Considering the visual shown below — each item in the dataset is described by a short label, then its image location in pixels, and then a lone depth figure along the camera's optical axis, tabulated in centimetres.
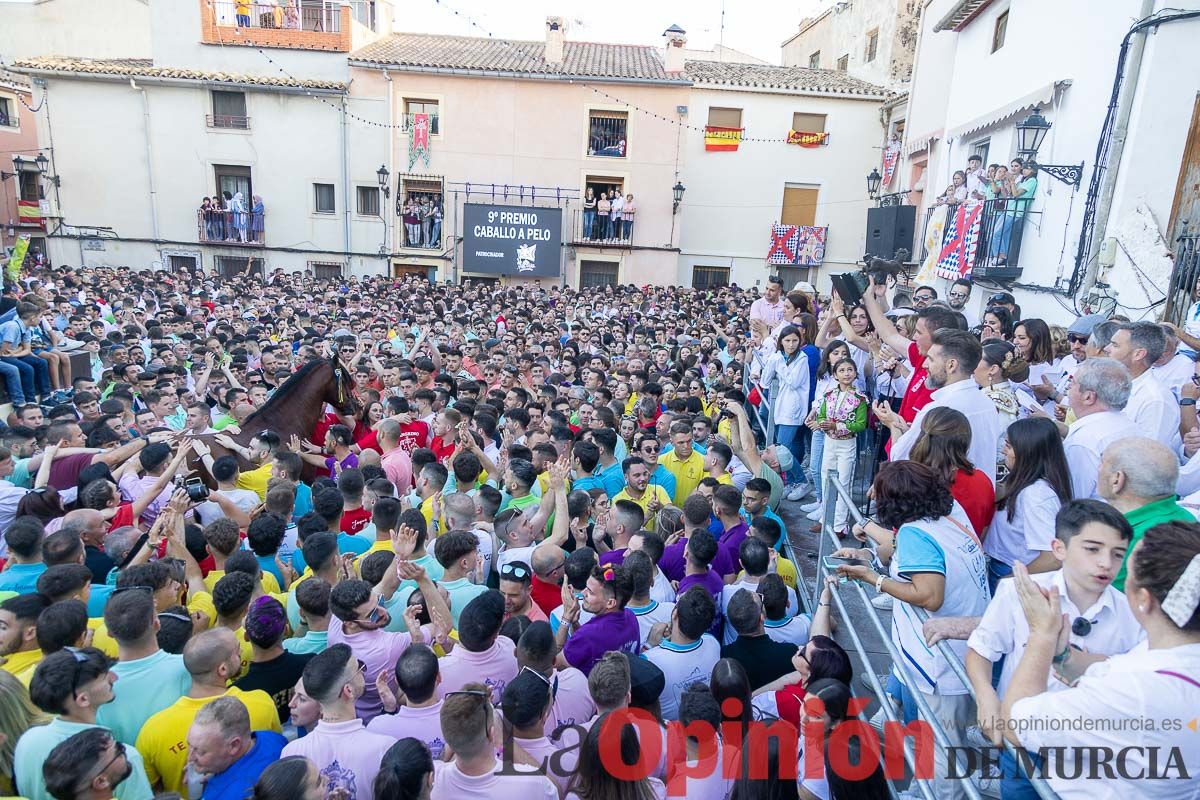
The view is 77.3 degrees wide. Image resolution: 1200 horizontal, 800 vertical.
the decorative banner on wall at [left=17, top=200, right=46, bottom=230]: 2724
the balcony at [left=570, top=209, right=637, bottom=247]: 2494
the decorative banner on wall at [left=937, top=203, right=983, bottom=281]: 1180
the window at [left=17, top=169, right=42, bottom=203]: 2809
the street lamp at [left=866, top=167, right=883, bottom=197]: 2181
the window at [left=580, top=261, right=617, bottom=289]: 2528
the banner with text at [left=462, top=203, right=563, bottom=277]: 2430
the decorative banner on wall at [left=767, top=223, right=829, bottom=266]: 2603
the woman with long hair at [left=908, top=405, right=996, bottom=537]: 346
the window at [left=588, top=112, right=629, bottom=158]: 2488
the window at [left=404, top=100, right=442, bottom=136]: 2462
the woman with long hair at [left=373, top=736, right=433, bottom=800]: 260
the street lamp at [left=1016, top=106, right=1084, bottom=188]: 965
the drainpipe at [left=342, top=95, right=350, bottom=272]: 2484
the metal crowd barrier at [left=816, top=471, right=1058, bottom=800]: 227
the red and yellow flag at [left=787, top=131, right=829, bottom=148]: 2552
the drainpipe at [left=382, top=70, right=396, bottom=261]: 2447
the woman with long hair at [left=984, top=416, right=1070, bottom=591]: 343
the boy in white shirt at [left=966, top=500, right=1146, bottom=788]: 248
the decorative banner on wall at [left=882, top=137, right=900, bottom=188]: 2234
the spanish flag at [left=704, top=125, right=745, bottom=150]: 2552
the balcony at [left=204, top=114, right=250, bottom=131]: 2465
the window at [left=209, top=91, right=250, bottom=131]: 2461
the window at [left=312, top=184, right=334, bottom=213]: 2534
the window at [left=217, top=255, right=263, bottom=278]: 2528
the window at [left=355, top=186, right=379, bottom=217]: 2525
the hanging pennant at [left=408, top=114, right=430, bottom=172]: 2433
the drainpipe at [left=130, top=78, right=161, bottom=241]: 2430
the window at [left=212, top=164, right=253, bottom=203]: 2534
